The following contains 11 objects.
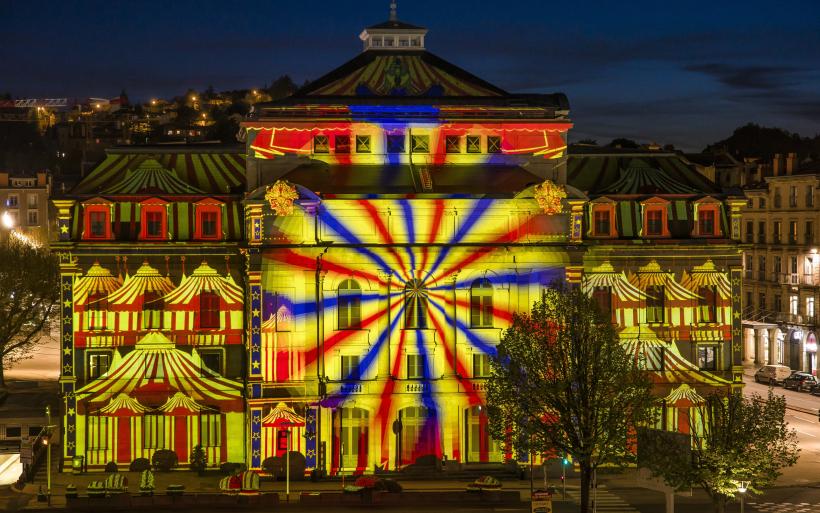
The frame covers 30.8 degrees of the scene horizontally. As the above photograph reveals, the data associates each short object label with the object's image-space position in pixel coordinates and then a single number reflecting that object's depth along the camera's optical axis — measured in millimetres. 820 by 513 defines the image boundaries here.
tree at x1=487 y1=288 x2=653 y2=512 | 76312
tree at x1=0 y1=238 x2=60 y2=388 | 124562
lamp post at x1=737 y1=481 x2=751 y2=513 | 71562
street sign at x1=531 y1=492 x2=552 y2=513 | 71031
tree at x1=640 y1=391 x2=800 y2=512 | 71125
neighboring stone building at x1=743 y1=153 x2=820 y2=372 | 138625
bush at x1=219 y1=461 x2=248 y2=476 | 90312
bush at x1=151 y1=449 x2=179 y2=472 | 90125
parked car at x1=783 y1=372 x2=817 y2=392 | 126612
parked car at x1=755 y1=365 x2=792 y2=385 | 129125
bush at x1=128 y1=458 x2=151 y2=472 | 90125
